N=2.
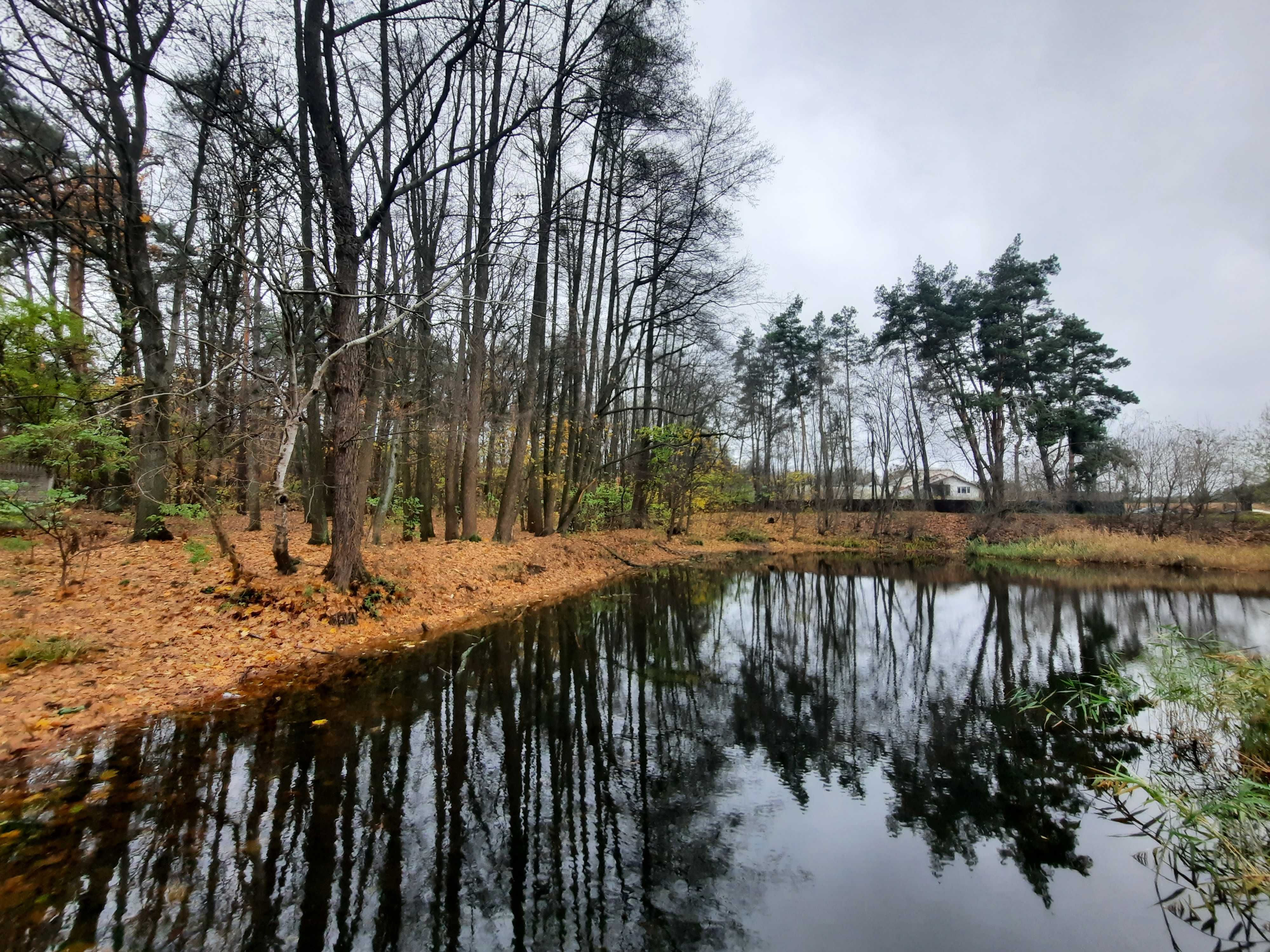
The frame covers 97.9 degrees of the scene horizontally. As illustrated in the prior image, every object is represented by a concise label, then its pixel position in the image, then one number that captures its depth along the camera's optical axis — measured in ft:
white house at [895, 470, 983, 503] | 152.72
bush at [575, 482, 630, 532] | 68.44
